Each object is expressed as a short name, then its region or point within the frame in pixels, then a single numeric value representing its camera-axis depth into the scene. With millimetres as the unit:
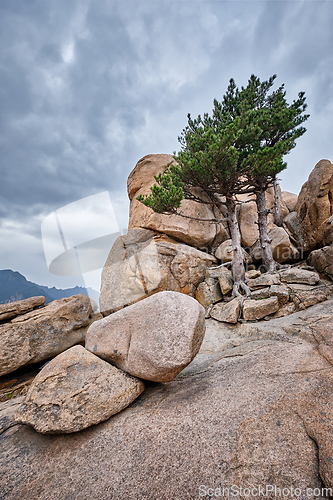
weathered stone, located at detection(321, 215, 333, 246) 9477
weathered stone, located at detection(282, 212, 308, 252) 12075
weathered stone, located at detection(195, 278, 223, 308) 10547
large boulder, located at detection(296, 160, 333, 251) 10750
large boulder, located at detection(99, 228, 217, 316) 10891
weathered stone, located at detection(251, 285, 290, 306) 8352
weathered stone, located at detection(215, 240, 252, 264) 12172
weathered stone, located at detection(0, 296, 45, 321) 6816
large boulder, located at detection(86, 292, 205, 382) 3561
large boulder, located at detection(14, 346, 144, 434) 3047
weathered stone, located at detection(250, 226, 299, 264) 12070
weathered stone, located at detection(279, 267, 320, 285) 8555
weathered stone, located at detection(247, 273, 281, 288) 9531
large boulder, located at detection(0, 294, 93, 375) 6273
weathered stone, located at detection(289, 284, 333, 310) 7535
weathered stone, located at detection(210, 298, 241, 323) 8586
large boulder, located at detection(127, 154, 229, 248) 13031
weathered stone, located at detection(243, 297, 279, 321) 8164
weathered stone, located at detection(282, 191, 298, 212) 16669
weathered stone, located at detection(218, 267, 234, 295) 10552
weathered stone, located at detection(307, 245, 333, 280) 8803
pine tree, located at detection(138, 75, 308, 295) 9438
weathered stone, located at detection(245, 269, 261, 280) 10820
